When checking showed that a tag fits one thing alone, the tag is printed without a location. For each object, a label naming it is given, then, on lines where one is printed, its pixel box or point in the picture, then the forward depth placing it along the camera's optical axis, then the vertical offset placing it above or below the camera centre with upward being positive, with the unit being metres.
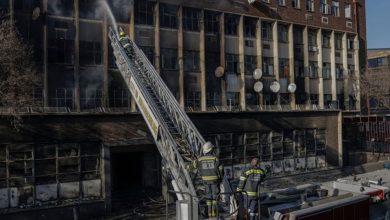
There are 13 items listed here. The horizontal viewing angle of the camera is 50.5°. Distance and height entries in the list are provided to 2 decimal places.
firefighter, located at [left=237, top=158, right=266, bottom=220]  9.23 -1.47
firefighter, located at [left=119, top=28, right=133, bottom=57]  16.41 +3.21
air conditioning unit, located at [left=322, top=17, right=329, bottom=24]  29.78 +7.13
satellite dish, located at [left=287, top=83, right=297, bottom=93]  26.55 +2.07
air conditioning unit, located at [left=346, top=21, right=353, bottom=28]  31.53 +7.19
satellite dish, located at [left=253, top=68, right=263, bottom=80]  25.01 +2.79
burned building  17.23 +1.73
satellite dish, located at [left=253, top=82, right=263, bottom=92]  25.00 +2.04
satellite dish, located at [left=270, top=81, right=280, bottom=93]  25.78 +2.04
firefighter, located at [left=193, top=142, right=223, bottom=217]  9.67 -1.21
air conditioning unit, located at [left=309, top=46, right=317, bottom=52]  28.94 +4.95
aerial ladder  10.71 -0.01
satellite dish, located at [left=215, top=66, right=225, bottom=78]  23.62 +2.79
